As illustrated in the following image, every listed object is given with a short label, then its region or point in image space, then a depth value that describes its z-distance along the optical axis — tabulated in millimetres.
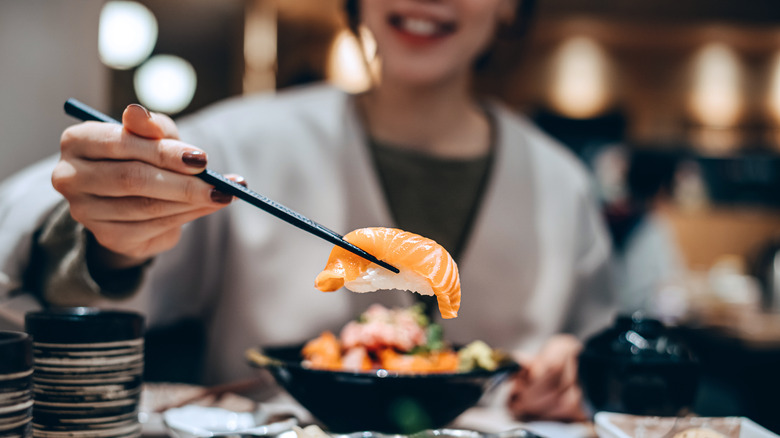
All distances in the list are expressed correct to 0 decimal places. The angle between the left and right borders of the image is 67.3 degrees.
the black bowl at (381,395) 880
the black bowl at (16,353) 591
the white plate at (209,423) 820
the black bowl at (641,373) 983
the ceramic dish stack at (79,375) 719
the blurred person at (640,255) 3279
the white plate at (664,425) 811
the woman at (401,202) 1547
